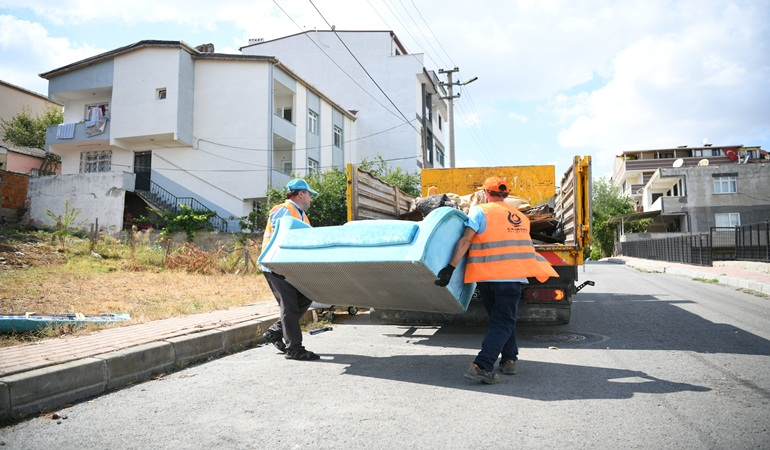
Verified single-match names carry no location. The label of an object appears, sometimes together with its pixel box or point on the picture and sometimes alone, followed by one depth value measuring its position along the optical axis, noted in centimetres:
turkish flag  5331
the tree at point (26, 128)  3356
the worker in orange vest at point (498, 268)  386
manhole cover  569
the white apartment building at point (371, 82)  3250
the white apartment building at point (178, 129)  2338
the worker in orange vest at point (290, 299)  485
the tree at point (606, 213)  4966
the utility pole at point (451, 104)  2161
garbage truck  552
